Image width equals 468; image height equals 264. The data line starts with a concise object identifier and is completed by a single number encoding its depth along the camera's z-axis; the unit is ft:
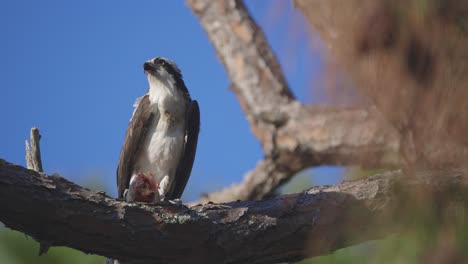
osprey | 44.21
